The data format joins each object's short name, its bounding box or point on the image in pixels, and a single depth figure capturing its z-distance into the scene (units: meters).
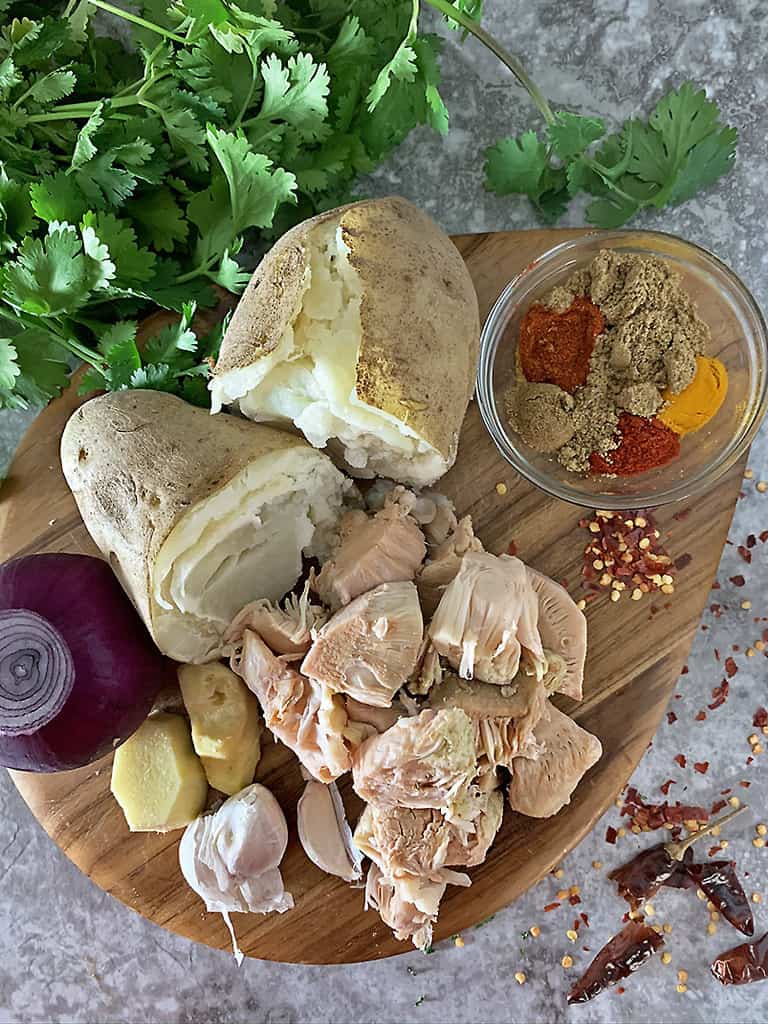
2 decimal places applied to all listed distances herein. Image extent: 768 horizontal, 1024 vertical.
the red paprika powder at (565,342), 0.29
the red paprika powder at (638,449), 0.29
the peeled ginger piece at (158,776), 0.29
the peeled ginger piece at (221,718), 0.29
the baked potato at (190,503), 0.26
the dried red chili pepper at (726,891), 0.35
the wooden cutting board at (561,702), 0.30
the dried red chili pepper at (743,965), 0.35
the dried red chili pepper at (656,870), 0.35
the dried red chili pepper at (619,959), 0.35
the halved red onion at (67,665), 0.27
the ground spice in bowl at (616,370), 0.29
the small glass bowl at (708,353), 0.30
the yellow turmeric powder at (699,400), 0.29
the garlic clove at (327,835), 0.30
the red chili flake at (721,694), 0.35
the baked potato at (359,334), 0.25
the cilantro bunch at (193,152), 0.27
